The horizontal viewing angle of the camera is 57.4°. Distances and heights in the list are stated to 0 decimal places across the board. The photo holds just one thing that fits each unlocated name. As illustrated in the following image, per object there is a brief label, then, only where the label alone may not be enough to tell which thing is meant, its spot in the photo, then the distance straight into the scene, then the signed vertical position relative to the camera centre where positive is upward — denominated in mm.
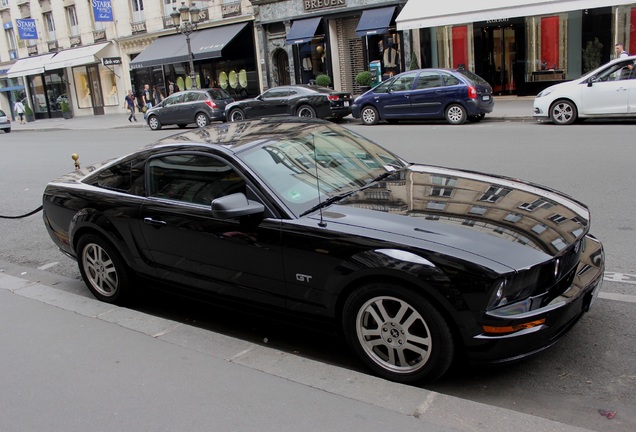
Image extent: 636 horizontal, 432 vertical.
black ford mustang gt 3205 -1025
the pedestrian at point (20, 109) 41812 -206
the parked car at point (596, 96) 13344 -1026
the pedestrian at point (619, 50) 17602 -42
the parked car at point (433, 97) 16141 -833
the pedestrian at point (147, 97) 32562 -143
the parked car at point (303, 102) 19359 -750
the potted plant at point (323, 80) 25336 -125
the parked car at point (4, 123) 33500 -827
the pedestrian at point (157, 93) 33938 -14
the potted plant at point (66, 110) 39812 -523
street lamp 24508 +3084
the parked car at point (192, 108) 22828 -697
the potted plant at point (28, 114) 43422 -587
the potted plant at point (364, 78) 24080 -203
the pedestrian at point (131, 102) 31077 -355
